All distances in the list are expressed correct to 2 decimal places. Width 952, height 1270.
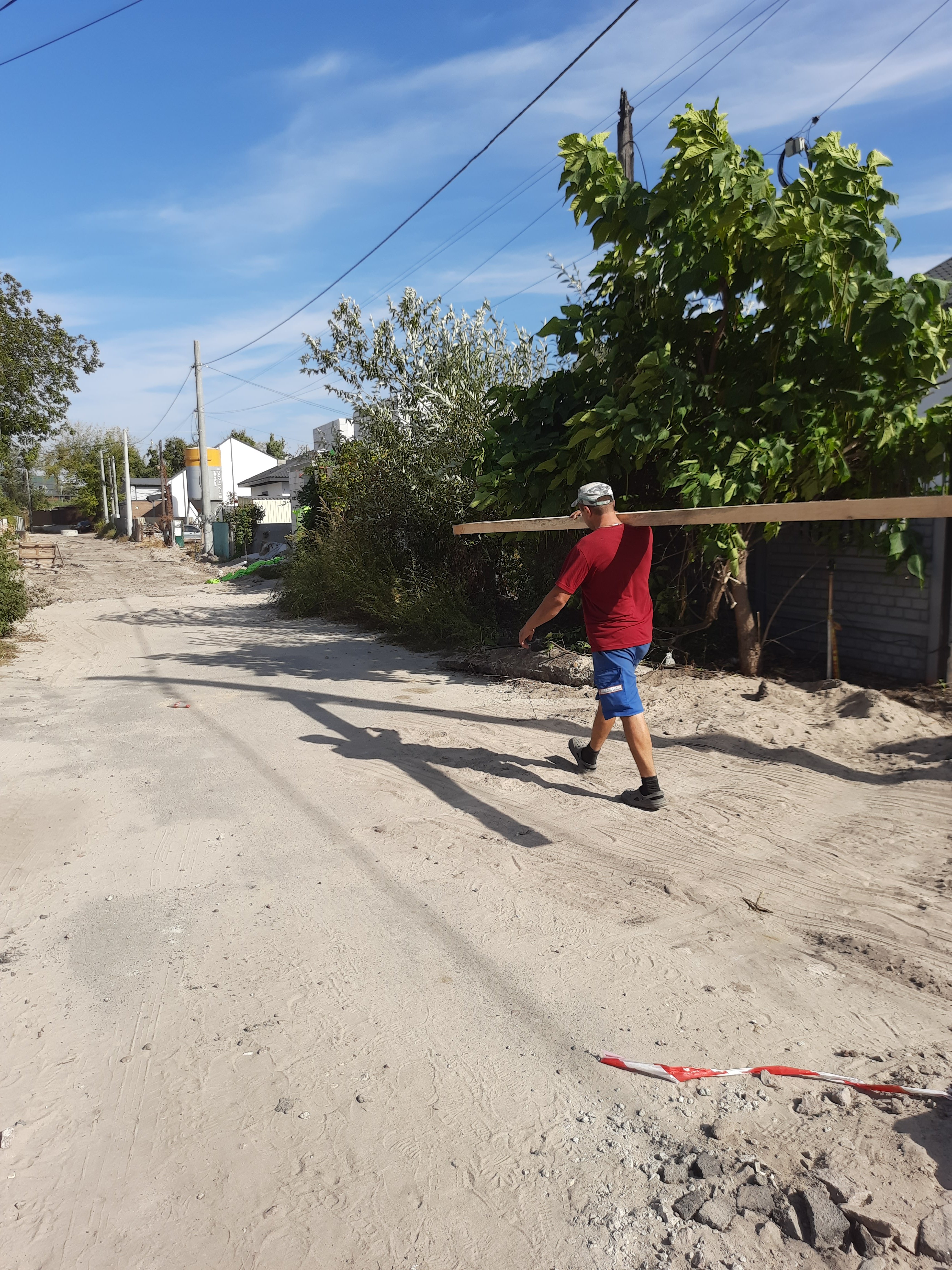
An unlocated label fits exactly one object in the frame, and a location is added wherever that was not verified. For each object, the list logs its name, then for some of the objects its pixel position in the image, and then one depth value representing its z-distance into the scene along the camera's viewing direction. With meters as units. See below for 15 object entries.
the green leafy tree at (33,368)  31.47
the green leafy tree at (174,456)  92.25
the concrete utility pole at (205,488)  33.19
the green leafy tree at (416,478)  11.14
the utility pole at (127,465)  54.68
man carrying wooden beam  4.98
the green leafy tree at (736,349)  6.09
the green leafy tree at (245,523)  32.03
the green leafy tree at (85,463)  85.38
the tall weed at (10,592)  12.17
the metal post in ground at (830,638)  7.58
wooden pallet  29.89
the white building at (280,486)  26.84
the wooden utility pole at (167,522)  45.00
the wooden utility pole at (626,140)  10.45
